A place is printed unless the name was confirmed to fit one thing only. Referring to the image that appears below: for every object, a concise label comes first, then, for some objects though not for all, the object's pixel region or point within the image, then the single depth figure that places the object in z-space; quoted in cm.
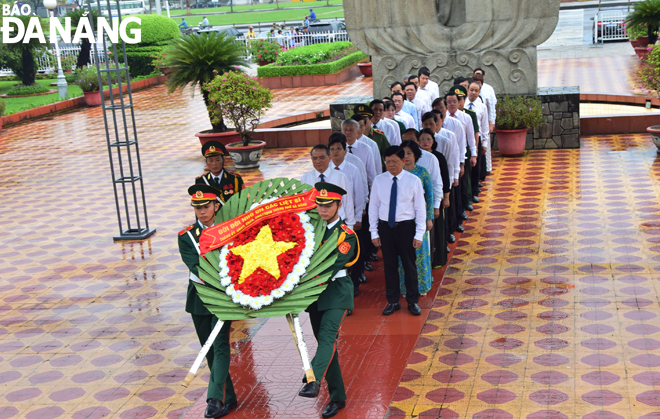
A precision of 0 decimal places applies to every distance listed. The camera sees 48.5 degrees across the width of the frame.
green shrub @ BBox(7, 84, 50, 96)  2620
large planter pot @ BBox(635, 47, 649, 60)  2109
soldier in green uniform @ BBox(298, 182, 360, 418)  464
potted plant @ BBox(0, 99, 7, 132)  1927
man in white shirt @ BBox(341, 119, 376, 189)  730
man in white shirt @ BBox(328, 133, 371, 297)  670
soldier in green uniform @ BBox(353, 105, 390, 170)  790
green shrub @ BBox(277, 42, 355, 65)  2442
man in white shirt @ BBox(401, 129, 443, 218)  678
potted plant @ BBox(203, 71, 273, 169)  1305
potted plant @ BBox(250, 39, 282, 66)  2628
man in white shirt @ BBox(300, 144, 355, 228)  643
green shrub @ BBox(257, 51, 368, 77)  2367
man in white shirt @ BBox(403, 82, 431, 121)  1016
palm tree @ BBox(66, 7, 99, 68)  2873
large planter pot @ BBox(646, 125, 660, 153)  1143
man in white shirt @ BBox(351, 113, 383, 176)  741
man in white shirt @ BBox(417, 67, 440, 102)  1139
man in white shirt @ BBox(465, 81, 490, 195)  983
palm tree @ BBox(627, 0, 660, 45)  2161
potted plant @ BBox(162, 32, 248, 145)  1426
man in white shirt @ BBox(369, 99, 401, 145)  843
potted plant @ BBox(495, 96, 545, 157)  1217
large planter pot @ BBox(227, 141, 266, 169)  1304
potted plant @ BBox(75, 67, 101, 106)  2327
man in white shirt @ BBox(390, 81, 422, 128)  993
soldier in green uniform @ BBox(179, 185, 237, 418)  479
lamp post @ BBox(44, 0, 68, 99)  2359
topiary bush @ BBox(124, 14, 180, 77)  2871
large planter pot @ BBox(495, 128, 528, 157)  1220
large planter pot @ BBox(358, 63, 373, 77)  2467
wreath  446
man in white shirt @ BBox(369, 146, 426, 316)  615
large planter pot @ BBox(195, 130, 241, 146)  1423
